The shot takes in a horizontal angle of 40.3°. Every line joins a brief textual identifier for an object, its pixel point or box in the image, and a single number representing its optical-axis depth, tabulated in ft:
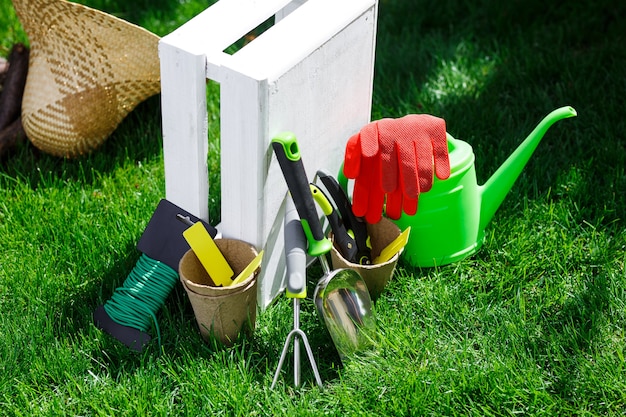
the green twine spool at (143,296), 7.23
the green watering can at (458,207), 7.66
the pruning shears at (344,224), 7.27
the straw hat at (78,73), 8.61
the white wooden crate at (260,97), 6.46
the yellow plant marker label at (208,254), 6.91
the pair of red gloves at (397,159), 7.13
